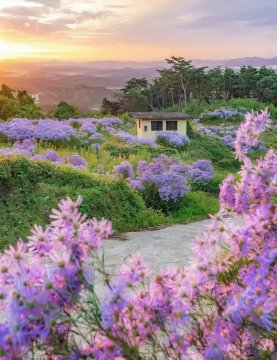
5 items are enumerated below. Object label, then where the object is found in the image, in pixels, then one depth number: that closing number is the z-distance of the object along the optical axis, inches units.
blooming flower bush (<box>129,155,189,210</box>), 500.1
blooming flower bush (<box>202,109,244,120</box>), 1534.2
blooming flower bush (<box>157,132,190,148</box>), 988.0
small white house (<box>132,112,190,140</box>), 1046.4
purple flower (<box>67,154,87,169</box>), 566.3
